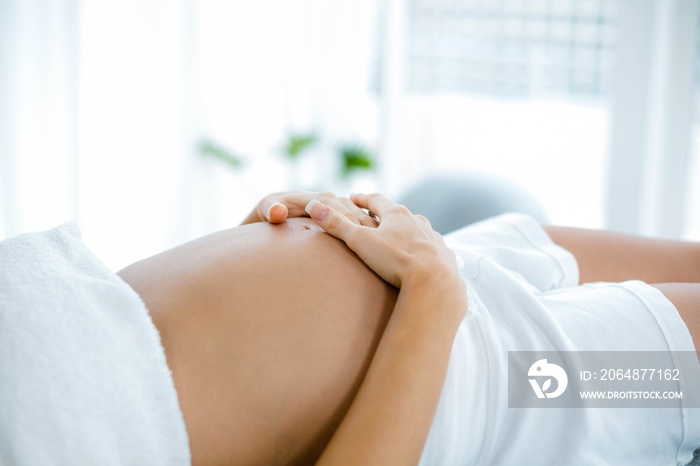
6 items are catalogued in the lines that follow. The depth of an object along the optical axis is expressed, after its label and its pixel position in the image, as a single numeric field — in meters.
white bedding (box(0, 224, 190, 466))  0.70
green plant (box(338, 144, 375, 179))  3.57
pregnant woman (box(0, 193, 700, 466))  0.74
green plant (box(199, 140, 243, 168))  3.22
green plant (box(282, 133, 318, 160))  3.47
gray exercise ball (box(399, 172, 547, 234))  1.89
